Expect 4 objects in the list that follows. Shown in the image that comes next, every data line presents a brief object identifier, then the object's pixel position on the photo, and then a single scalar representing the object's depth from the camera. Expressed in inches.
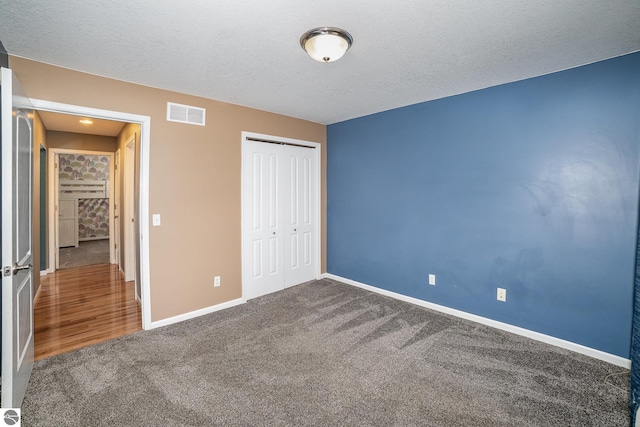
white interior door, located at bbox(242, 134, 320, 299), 153.9
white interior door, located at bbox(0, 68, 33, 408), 66.4
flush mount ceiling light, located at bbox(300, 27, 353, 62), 76.4
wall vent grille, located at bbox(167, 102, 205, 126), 123.8
